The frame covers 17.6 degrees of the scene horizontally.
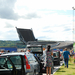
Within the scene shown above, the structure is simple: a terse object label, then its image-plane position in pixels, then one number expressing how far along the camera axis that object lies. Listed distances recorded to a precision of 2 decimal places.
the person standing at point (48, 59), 11.90
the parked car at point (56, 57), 20.20
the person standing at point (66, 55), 17.16
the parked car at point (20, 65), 7.98
